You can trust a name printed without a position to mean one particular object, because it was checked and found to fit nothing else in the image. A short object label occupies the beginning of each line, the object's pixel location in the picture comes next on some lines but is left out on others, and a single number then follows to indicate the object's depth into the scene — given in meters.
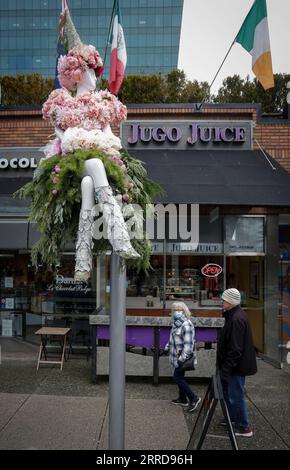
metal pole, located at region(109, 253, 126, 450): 2.90
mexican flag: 5.11
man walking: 4.87
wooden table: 7.73
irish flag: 6.75
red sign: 9.20
